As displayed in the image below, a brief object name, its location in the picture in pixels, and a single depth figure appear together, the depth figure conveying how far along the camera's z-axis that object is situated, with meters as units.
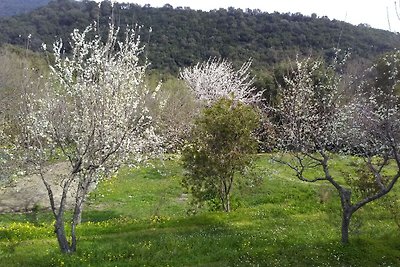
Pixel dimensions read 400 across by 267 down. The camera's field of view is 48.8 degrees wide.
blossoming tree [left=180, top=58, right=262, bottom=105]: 40.84
